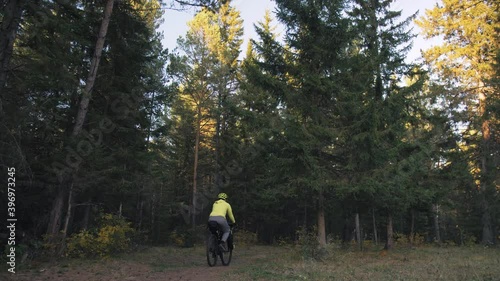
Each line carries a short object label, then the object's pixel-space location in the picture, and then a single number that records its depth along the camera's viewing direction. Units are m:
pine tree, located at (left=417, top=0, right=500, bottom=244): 19.22
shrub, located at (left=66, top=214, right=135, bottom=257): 10.95
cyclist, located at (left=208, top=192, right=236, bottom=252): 9.46
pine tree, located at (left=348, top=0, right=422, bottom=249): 12.02
